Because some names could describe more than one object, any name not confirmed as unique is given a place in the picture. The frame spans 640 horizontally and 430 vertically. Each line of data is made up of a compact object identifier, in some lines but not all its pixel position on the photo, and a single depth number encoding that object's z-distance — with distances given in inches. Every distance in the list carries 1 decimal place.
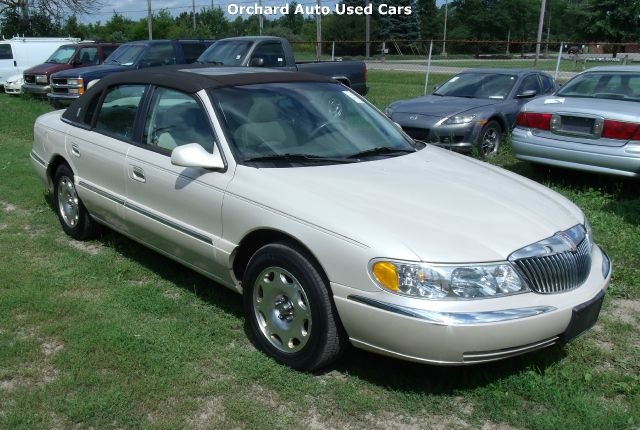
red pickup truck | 696.4
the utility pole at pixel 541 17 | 1428.0
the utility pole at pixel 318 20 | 1275.7
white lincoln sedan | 117.6
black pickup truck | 509.7
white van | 839.7
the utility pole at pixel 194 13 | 2363.4
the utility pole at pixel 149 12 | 1873.2
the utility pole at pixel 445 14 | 3160.2
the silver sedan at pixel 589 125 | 257.0
